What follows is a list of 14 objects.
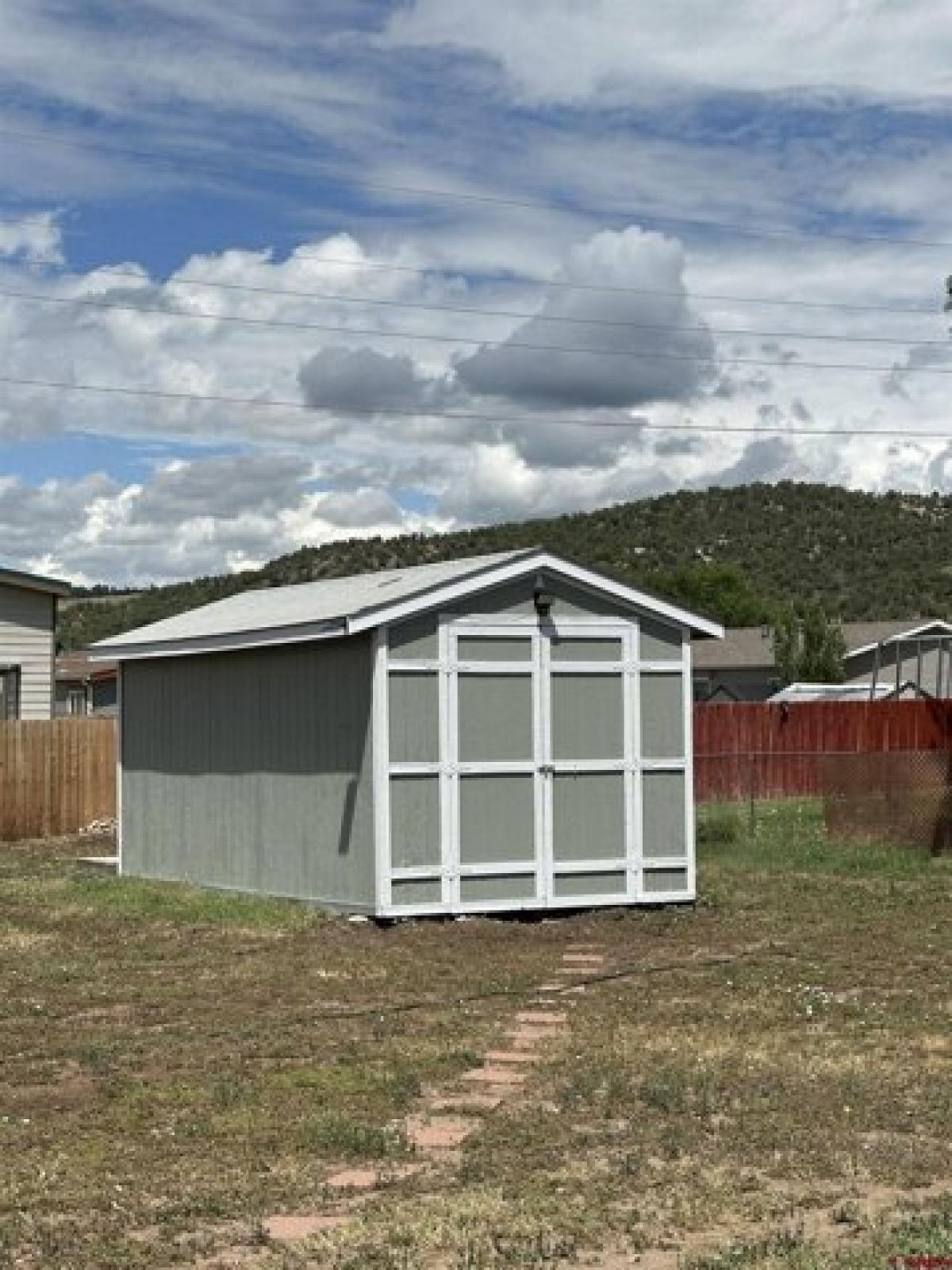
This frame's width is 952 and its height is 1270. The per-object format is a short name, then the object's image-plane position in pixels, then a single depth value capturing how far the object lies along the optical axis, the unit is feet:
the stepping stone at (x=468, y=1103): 31.53
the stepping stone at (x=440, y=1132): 28.99
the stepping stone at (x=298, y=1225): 23.91
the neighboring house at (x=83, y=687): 168.55
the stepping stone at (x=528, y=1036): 37.35
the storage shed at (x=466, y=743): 55.26
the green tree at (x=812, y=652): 175.42
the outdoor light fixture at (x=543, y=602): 57.21
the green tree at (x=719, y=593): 225.15
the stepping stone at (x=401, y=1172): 26.89
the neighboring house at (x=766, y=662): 171.94
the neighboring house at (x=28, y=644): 96.37
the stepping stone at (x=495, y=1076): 33.71
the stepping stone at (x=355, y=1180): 26.40
